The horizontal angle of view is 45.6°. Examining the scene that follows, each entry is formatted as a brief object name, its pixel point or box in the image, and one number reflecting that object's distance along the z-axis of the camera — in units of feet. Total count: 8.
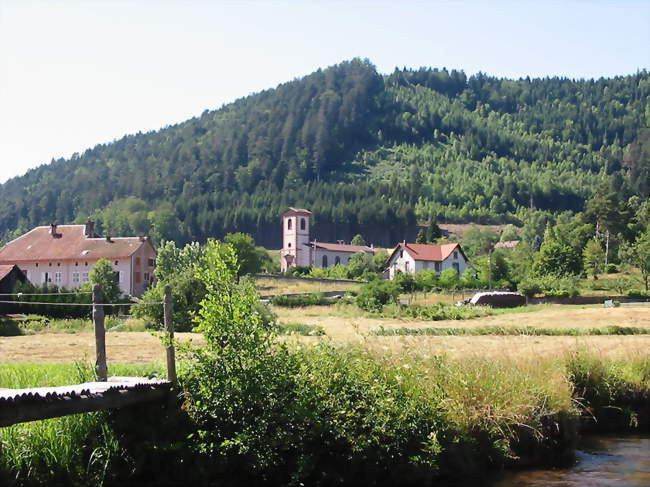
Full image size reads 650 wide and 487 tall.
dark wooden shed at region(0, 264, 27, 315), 170.71
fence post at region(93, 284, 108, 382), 42.57
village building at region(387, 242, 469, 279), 351.05
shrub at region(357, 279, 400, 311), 193.06
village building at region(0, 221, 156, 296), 271.90
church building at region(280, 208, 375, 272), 461.37
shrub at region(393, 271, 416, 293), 258.57
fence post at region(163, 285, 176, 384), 44.98
